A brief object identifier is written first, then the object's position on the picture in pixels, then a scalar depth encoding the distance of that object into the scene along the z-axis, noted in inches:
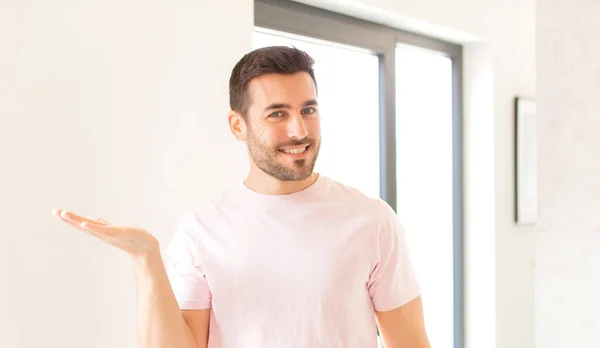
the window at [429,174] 124.2
